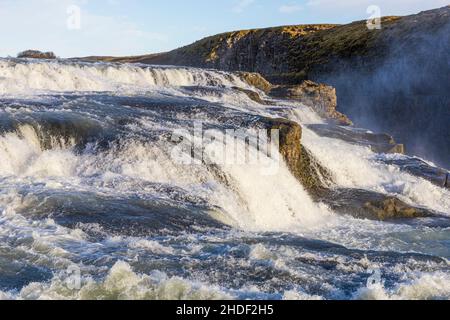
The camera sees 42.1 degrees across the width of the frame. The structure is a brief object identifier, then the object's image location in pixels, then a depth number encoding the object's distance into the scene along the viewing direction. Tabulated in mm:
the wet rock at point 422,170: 20703
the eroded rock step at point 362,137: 24750
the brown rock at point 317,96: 32656
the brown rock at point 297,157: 17906
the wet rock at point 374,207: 16688
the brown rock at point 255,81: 36841
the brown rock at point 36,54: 70550
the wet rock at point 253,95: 29891
